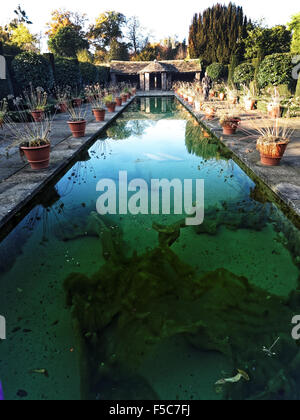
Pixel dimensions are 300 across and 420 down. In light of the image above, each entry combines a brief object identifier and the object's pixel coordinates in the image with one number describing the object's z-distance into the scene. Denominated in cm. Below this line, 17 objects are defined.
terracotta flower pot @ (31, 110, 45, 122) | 1044
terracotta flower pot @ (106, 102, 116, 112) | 1296
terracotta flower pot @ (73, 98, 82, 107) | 1458
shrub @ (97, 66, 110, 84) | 2505
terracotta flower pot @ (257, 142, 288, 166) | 500
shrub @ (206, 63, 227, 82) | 2662
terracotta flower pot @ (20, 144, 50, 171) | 510
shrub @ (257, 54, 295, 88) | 1295
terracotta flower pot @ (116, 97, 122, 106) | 1560
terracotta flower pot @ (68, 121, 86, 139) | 794
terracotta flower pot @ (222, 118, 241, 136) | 799
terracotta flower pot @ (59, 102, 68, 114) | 1364
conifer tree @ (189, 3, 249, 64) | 2907
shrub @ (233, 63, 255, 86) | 1870
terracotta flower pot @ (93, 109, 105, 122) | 1060
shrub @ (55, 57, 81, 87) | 1606
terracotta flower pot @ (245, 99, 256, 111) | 1340
